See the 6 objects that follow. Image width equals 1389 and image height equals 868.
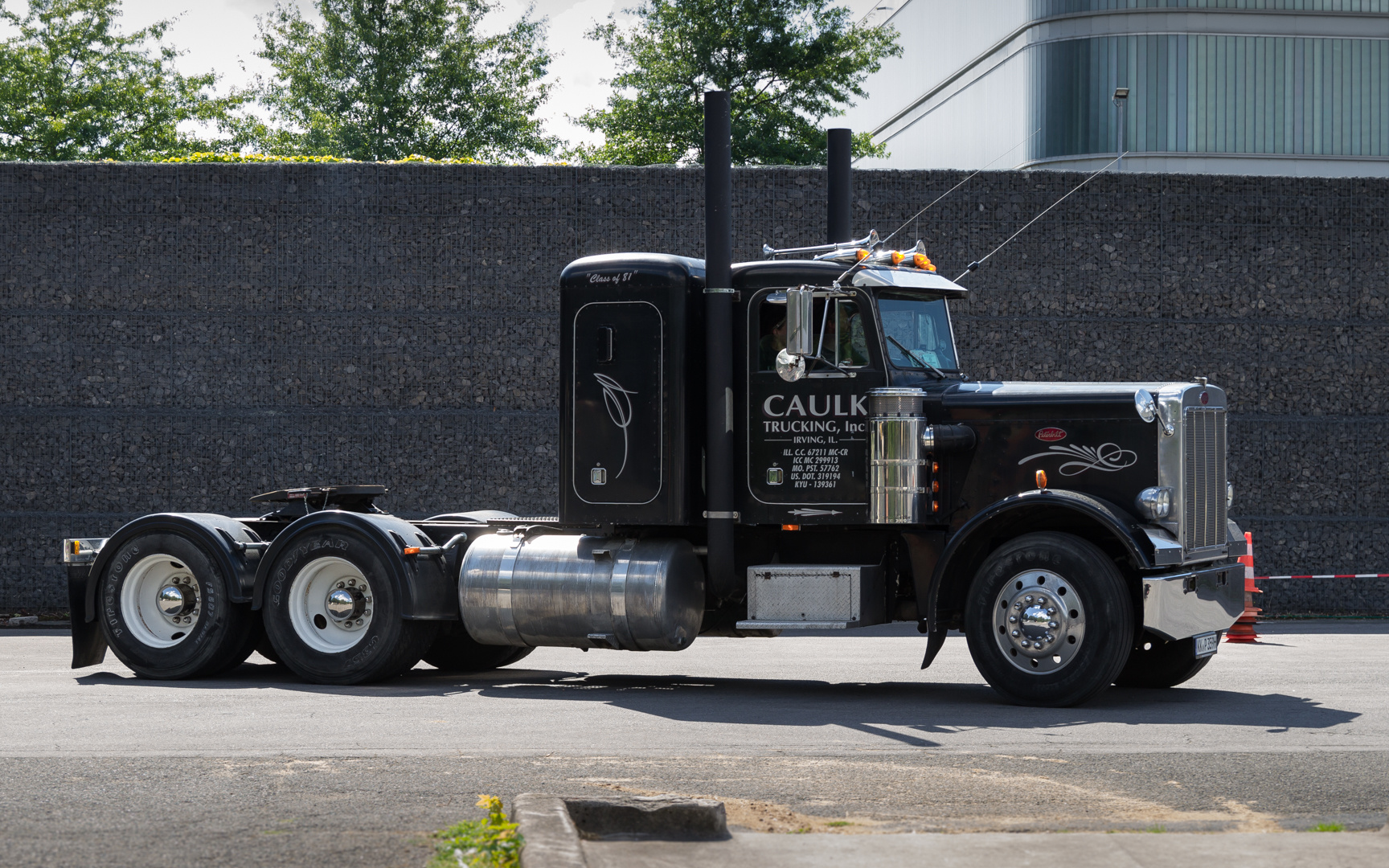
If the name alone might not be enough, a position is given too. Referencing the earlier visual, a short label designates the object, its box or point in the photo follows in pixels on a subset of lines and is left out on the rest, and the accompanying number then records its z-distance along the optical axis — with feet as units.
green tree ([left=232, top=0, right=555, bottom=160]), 138.10
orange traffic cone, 49.44
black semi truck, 34.53
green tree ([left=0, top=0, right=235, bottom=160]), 130.00
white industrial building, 108.68
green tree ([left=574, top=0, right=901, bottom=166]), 121.39
